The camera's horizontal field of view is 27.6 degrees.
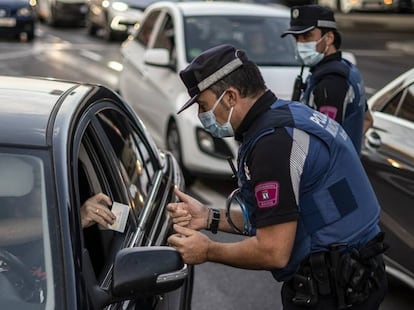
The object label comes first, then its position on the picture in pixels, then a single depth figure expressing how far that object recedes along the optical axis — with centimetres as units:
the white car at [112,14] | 1991
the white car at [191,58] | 737
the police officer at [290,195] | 270
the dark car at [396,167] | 456
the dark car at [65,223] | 255
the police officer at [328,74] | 448
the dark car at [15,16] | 2064
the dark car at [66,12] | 2672
